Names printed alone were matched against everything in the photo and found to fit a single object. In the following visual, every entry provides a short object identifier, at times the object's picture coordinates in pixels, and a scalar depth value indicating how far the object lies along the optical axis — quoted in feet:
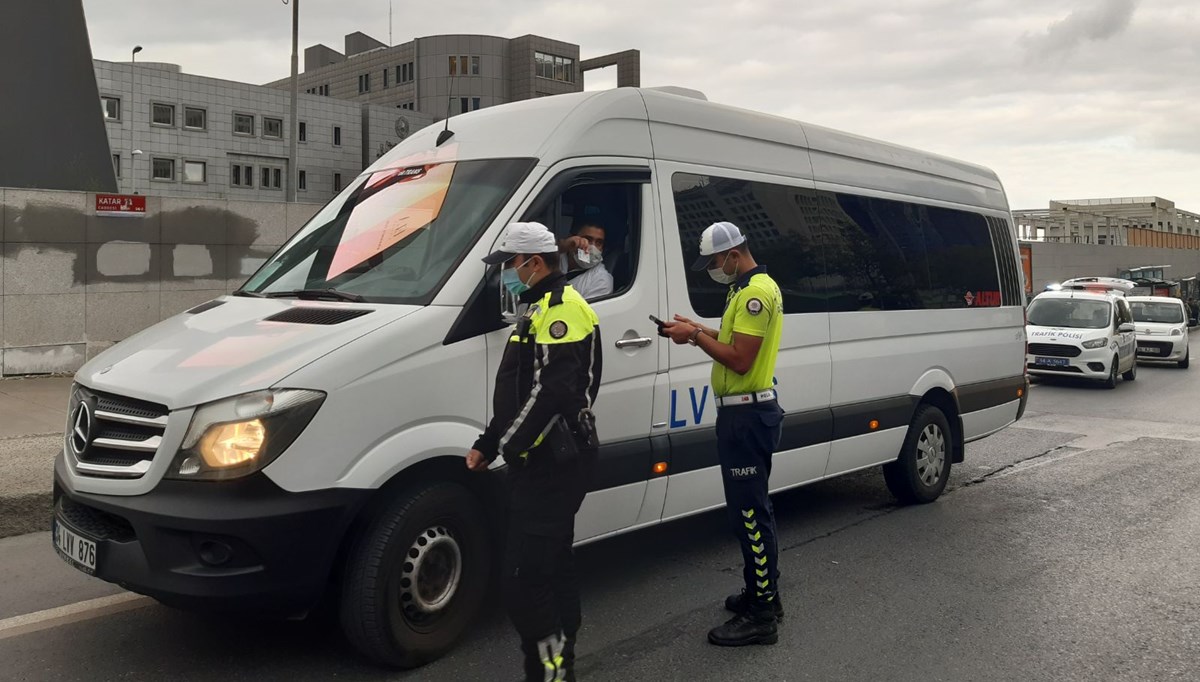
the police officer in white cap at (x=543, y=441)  11.18
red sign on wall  36.22
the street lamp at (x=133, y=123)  177.99
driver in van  14.70
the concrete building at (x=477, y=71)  238.68
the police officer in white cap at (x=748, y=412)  13.58
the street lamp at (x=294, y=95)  87.45
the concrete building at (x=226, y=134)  178.74
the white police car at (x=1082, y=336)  53.78
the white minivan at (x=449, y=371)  11.19
